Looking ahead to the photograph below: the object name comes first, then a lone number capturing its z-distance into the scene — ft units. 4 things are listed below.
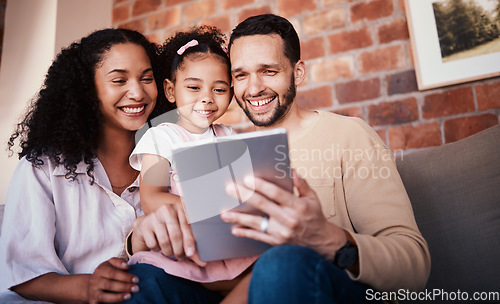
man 2.19
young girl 2.89
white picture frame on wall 4.85
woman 3.25
